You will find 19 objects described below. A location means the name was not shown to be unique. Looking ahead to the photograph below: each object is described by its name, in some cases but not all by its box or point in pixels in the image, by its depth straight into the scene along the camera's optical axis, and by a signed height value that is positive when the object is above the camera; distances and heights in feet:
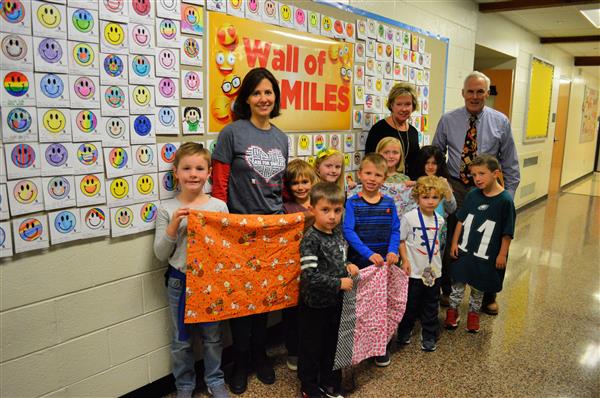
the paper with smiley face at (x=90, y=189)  6.02 -0.93
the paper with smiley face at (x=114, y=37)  6.01 +1.14
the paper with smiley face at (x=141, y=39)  6.32 +1.18
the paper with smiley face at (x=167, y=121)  6.81 +0.02
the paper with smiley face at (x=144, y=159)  6.58 -0.55
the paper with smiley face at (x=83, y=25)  5.66 +1.23
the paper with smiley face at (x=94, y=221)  6.13 -1.39
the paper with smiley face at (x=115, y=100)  6.12 +0.29
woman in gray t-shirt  7.33 -0.66
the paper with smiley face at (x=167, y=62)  6.67 +0.90
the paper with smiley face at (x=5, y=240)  5.35 -1.44
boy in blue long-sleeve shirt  7.84 -1.65
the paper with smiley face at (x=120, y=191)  6.35 -1.00
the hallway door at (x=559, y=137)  29.19 -0.52
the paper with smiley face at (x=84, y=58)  5.73 +0.81
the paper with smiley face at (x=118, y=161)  6.27 -0.57
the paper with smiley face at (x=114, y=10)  5.96 +1.49
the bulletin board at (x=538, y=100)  23.45 +1.57
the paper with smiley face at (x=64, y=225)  5.82 -1.39
